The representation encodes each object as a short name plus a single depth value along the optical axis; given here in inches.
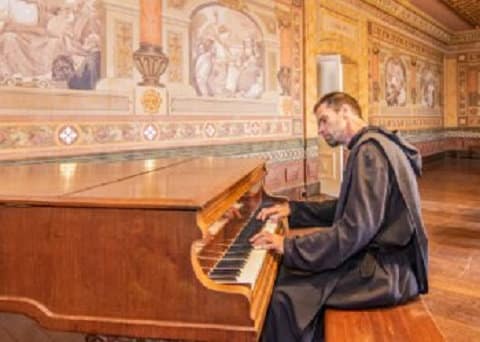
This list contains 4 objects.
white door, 372.8
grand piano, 58.0
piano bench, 77.1
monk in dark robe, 85.6
